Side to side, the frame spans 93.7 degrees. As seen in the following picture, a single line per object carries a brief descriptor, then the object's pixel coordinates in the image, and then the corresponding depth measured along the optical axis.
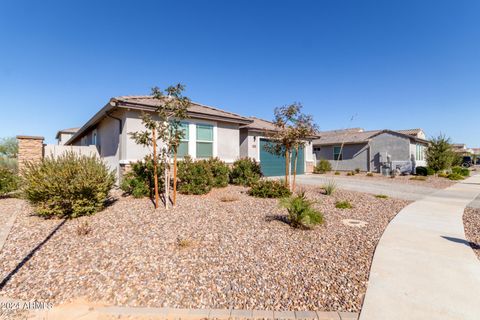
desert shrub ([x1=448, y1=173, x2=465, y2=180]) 17.79
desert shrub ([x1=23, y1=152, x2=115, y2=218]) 5.88
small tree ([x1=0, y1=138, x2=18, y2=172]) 26.23
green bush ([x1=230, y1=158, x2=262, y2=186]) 11.42
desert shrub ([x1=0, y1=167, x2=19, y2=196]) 9.16
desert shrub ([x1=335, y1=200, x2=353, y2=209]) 7.64
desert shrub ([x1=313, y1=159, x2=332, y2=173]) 21.41
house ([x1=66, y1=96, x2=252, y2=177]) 9.91
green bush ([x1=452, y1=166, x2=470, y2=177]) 21.16
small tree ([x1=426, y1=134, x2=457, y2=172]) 19.25
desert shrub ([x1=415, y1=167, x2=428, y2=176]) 19.64
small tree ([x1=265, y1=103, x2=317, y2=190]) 9.44
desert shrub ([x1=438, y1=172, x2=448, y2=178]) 19.01
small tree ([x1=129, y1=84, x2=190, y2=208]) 6.86
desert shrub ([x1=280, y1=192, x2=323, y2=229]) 5.37
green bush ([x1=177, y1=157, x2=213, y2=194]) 9.14
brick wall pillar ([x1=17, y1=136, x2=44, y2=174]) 9.80
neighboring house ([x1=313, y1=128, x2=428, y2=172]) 20.91
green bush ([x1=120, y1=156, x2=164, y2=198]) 8.36
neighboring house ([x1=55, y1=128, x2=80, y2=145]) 31.45
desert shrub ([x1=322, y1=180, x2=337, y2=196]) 9.76
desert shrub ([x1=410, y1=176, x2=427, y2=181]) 16.63
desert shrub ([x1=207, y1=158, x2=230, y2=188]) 10.57
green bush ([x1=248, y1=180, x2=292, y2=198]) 8.78
